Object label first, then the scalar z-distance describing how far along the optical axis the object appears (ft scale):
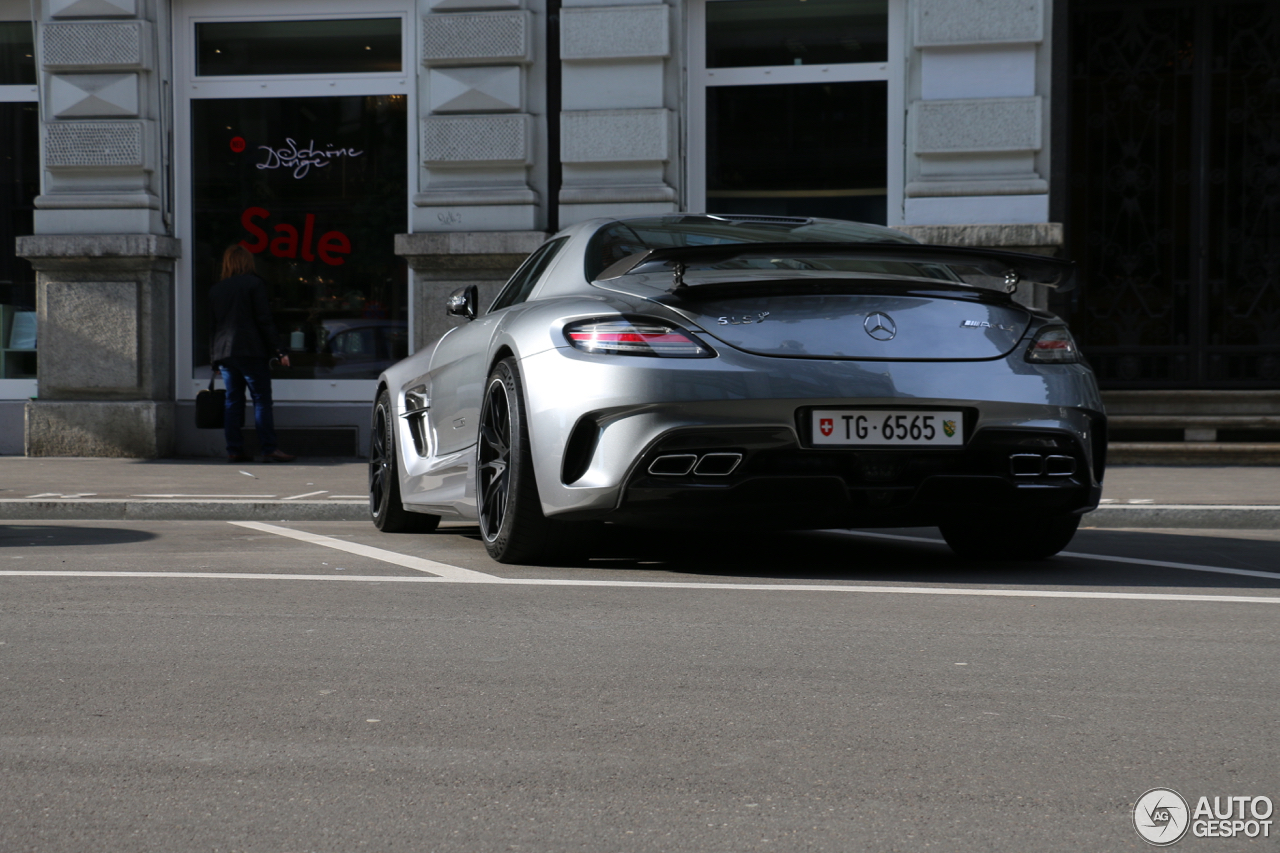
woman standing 40.24
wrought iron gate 40.98
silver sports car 16.60
